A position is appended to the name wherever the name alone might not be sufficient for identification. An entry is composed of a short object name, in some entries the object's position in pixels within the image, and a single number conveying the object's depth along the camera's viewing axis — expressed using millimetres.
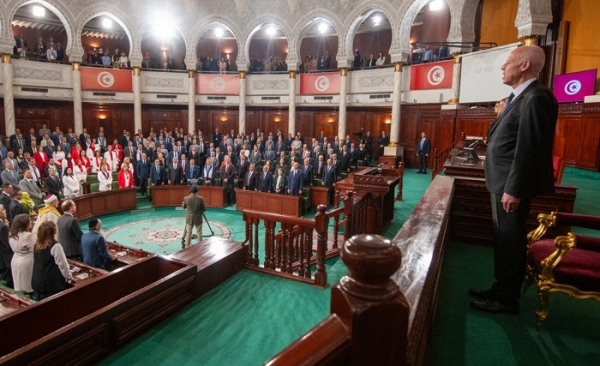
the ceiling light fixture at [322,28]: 19958
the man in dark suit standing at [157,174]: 11164
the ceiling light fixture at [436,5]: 16328
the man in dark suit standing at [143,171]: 11664
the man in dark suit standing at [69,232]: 5340
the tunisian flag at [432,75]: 14312
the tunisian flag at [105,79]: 16672
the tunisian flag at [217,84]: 18703
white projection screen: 11980
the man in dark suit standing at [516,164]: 2074
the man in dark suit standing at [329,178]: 10320
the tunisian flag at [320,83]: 17547
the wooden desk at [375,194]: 5266
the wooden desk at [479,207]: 3600
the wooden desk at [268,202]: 9672
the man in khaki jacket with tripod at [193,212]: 7316
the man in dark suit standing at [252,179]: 10609
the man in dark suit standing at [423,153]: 13301
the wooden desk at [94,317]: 2414
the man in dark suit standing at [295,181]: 9805
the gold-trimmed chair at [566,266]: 2119
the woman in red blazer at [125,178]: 10883
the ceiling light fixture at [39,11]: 17953
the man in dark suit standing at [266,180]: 10133
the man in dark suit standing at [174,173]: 11260
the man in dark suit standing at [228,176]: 11279
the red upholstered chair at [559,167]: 4925
